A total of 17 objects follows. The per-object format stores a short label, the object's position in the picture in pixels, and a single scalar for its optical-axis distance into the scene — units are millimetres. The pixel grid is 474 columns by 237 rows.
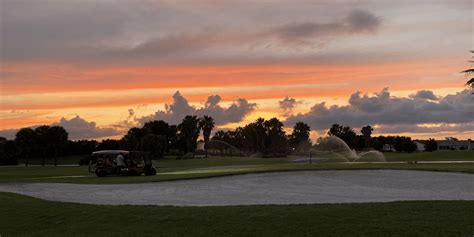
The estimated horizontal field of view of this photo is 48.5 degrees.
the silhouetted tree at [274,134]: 184500
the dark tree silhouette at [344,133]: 166825
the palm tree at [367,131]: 174500
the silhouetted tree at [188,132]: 174075
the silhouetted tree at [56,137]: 114312
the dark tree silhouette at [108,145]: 146725
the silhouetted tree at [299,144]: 186575
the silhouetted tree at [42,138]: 113812
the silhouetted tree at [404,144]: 152375
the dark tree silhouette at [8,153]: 117312
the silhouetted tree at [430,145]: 169550
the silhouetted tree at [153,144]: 110250
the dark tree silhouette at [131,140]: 112250
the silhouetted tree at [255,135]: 181275
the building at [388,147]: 177800
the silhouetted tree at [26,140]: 113750
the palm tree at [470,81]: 42406
